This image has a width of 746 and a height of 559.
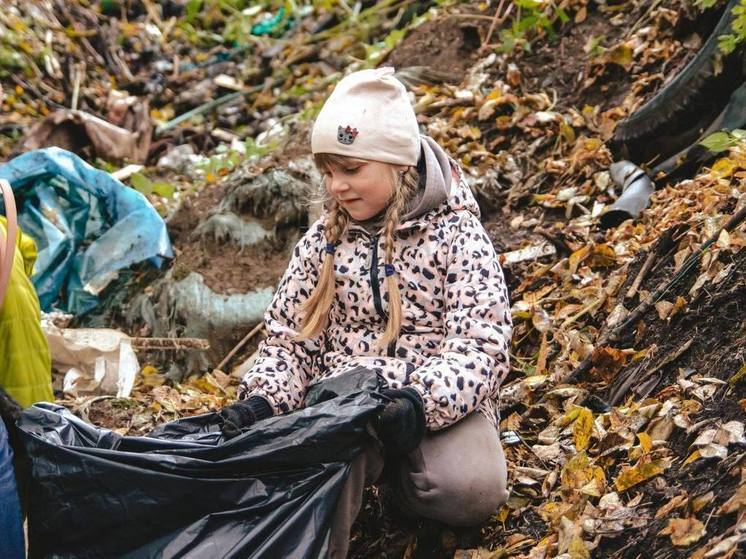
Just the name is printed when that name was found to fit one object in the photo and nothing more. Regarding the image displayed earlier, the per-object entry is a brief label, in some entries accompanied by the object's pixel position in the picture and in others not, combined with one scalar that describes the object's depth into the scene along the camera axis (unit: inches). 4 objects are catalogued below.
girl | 111.0
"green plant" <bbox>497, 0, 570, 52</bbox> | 240.1
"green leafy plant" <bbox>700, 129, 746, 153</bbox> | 144.3
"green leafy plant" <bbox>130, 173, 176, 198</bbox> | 262.7
